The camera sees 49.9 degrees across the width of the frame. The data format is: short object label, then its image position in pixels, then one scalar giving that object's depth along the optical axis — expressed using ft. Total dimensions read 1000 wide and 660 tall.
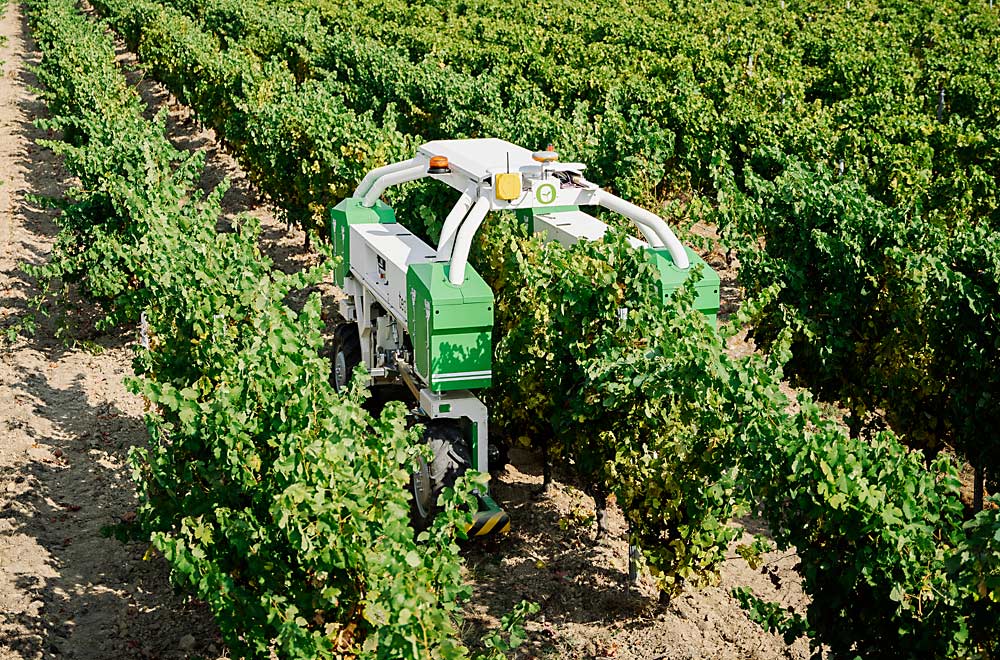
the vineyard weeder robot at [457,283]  24.43
